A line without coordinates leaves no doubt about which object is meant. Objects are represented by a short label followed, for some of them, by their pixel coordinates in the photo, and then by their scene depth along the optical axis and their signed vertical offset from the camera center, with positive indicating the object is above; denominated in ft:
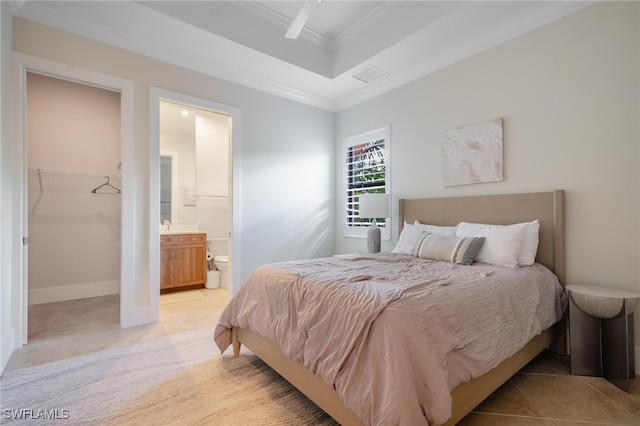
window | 13.02 +1.93
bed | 4.05 -2.28
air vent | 11.51 +5.63
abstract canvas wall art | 9.39 +2.00
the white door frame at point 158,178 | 10.21 +1.35
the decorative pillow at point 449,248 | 8.02 -1.00
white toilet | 15.56 -2.28
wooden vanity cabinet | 14.08 -2.27
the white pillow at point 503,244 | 7.79 -0.85
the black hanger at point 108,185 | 13.96 +1.37
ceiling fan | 6.74 +4.76
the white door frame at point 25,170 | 8.34 +1.34
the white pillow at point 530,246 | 7.84 -0.89
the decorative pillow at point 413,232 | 9.98 -0.66
